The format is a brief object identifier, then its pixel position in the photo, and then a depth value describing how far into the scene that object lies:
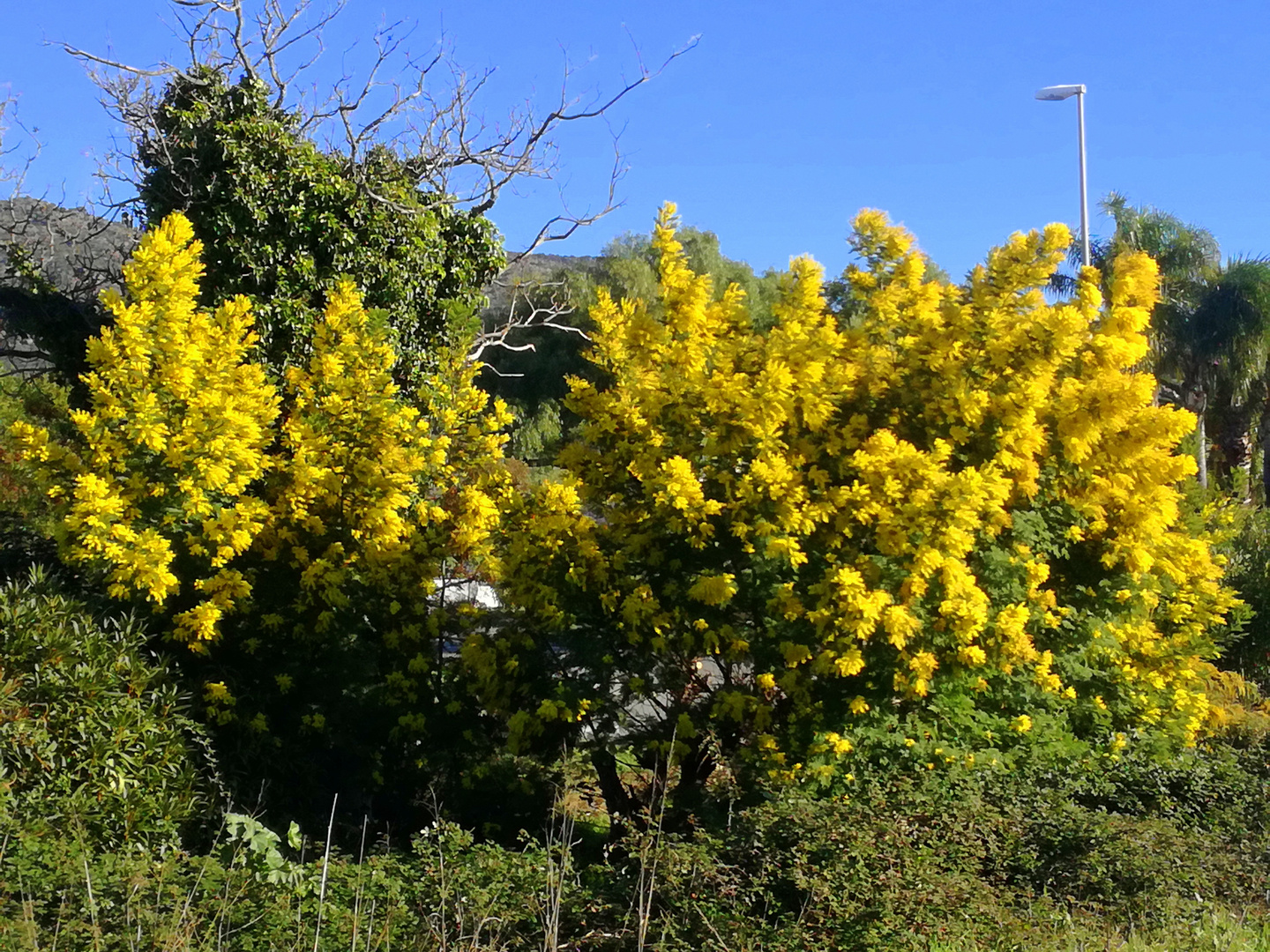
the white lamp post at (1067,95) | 16.92
